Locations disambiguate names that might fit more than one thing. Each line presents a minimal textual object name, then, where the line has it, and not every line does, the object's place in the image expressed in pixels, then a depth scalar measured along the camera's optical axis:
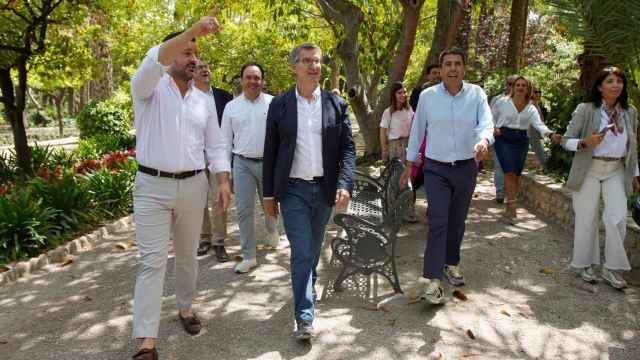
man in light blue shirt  4.59
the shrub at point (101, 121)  15.34
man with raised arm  3.52
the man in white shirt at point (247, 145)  5.64
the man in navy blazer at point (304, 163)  3.93
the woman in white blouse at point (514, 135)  7.51
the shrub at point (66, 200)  7.02
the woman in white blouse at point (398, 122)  7.75
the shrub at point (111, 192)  7.98
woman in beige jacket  5.00
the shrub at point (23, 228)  6.01
